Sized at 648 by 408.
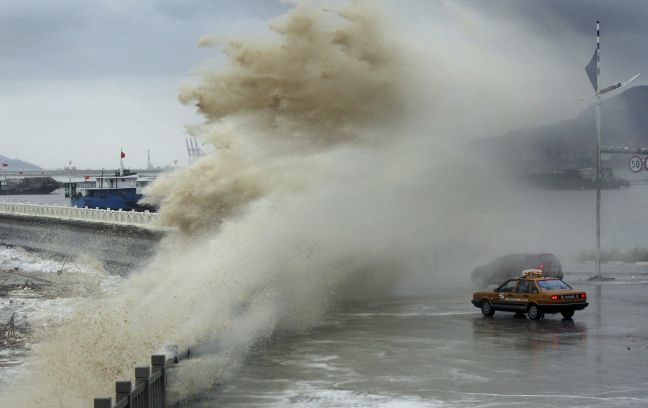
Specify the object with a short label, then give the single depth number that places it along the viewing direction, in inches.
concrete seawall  2105.1
